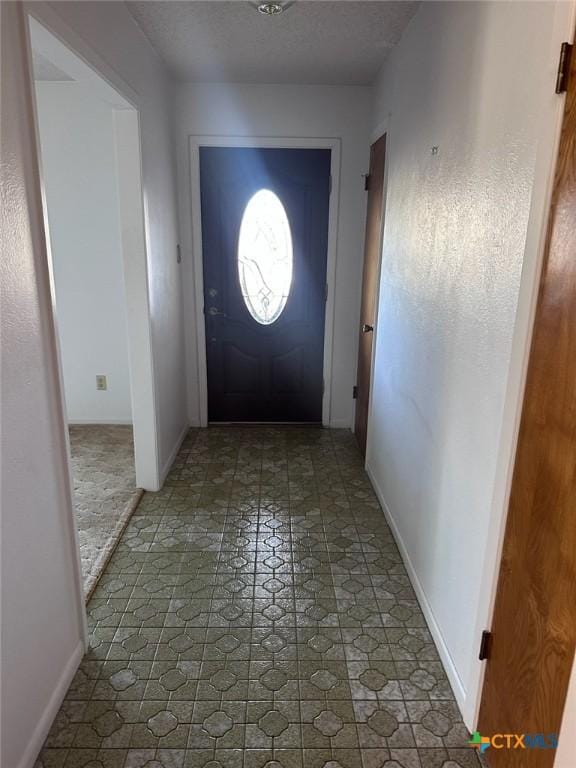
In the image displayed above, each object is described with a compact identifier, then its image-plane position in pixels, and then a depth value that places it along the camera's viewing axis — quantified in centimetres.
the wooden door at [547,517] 109
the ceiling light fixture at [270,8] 222
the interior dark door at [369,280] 315
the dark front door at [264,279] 362
